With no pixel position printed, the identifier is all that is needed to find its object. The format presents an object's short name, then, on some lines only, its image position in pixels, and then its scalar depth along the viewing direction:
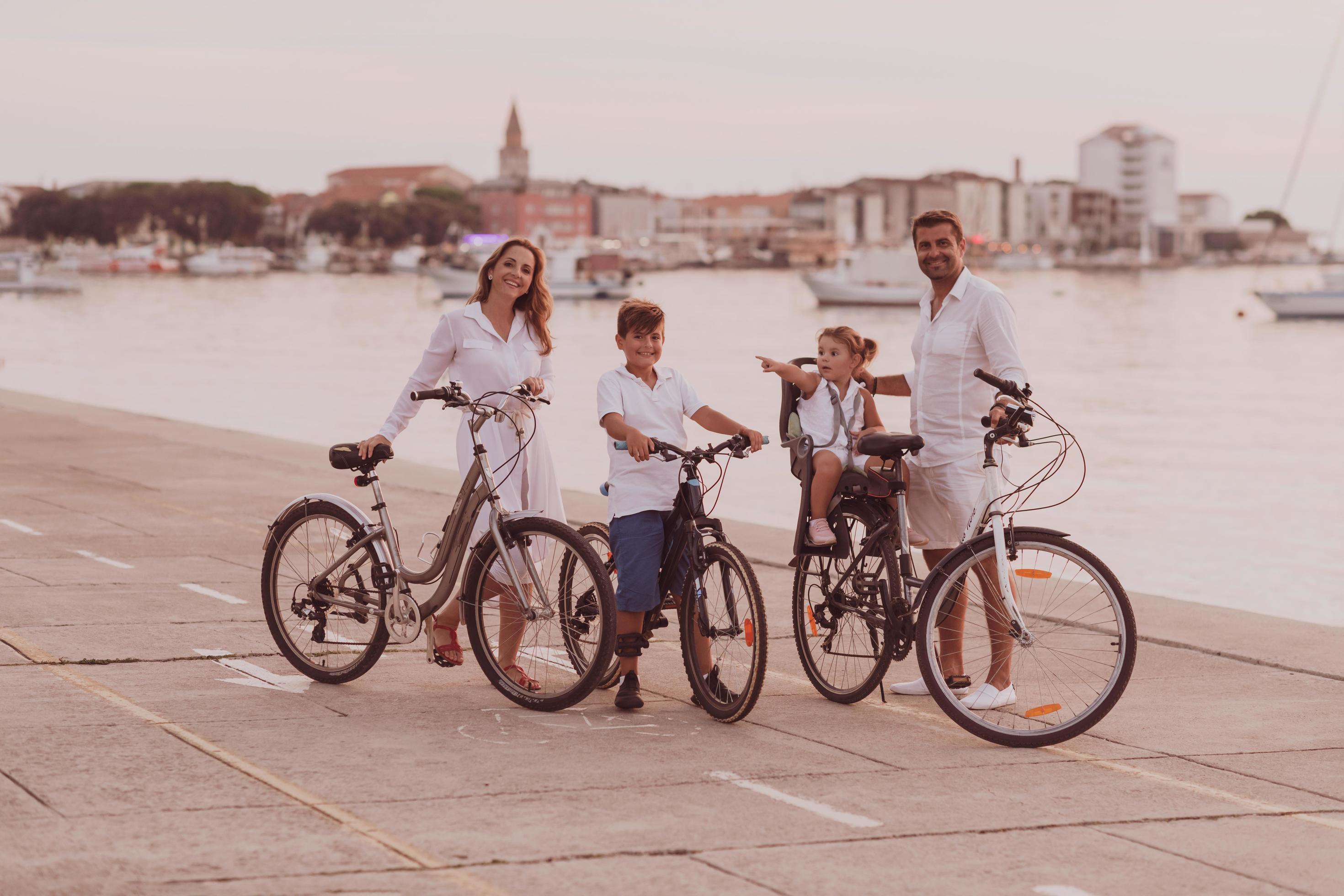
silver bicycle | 11.78
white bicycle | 10.99
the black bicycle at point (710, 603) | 11.34
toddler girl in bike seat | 12.06
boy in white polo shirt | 11.70
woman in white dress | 12.56
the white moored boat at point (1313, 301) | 167.24
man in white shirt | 12.22
